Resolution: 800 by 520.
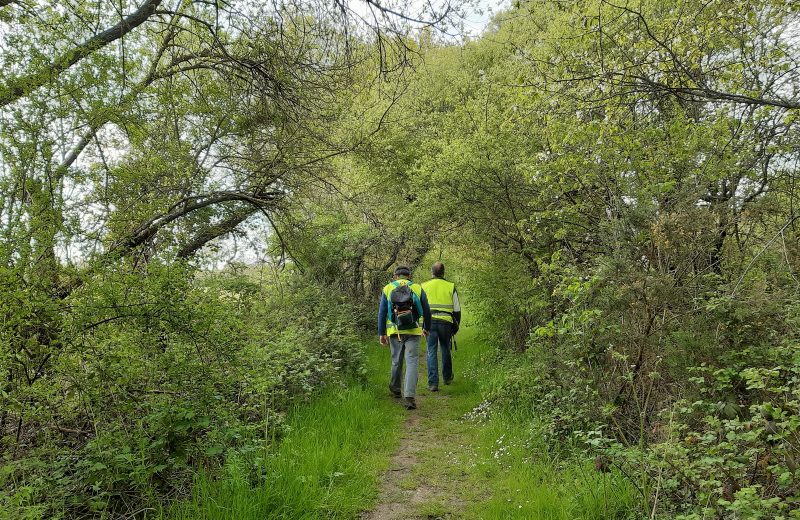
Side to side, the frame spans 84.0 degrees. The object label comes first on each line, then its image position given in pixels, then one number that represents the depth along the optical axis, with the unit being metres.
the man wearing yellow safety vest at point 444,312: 7.93
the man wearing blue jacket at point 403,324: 6.59
